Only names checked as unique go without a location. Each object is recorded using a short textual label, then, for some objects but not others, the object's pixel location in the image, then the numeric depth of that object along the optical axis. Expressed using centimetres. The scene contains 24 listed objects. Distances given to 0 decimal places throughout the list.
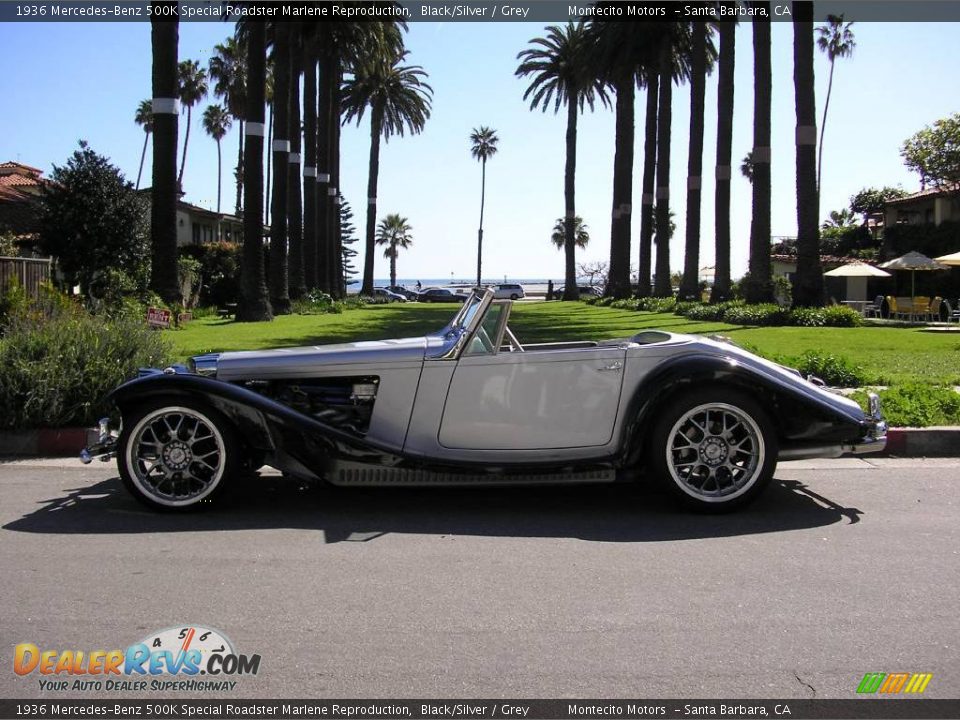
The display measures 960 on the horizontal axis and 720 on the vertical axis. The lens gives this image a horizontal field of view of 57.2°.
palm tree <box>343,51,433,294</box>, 5212
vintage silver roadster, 512
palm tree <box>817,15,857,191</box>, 6016
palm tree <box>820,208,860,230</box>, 7200
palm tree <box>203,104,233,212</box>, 7469
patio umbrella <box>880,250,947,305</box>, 2470
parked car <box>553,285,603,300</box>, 5756
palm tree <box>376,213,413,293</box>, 10562
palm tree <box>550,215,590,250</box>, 9975
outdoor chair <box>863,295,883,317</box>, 2545
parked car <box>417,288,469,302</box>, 5909
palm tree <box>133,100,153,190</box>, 6794
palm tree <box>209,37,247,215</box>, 6196
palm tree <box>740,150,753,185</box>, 6961
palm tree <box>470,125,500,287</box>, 9475
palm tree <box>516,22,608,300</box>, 5059
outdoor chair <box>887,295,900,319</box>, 2384
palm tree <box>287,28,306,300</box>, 3041
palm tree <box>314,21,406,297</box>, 3416
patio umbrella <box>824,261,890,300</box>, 2727
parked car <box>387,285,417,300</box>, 6744
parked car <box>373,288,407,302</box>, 5231
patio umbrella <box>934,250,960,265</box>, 2461
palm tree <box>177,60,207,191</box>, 6381
